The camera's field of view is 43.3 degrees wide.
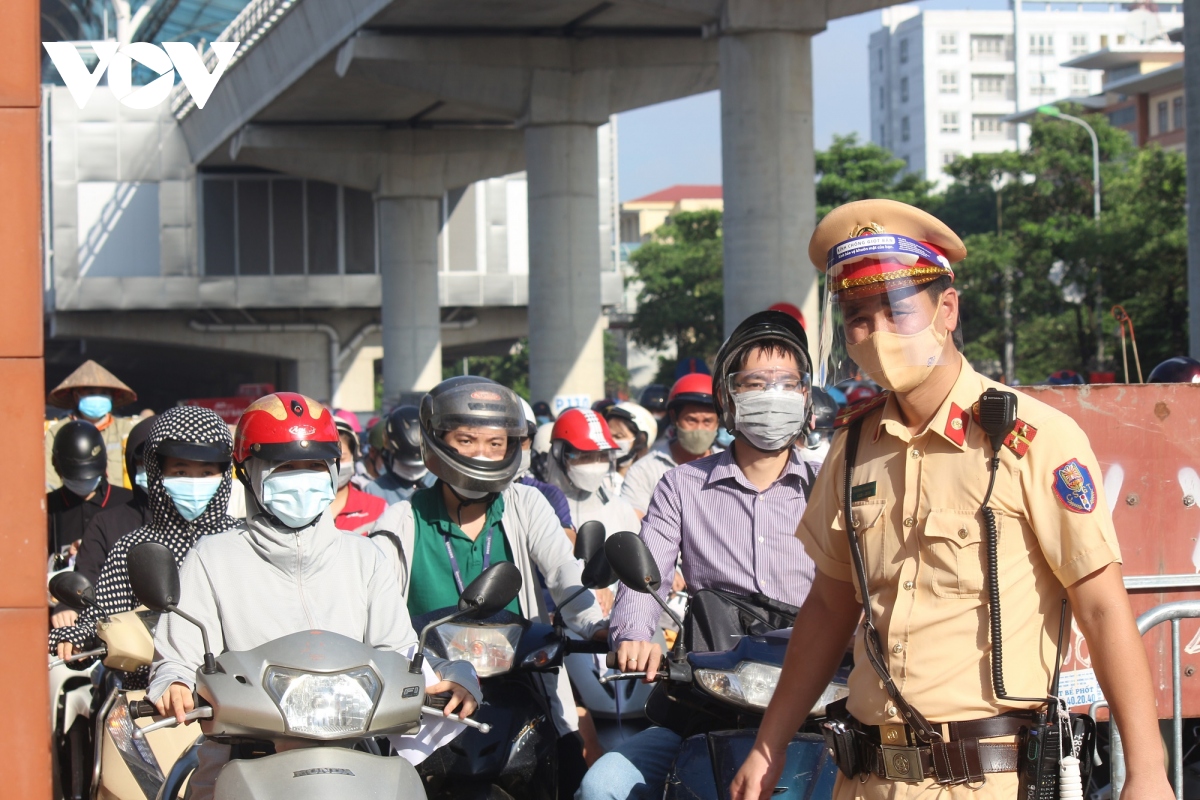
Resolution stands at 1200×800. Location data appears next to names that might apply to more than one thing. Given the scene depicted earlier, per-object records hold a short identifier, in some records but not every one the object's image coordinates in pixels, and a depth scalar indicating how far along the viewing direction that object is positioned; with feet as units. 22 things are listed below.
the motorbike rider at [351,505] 27.02
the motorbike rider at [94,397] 37.70
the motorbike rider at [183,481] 18.84
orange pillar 9.71
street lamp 129.90
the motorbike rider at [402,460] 29.45
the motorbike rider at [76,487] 27.66
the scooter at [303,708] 11.40
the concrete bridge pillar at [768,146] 66.13
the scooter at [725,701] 12.95
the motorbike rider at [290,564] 13.80
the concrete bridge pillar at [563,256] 90.74
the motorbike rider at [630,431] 36.24
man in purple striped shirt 15.74
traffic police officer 9.91
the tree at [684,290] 196.24
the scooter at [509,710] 14.75
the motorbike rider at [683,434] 29.27
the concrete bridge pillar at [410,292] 126.21
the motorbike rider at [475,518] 16.97
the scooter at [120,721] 14.97
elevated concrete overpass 66.33
